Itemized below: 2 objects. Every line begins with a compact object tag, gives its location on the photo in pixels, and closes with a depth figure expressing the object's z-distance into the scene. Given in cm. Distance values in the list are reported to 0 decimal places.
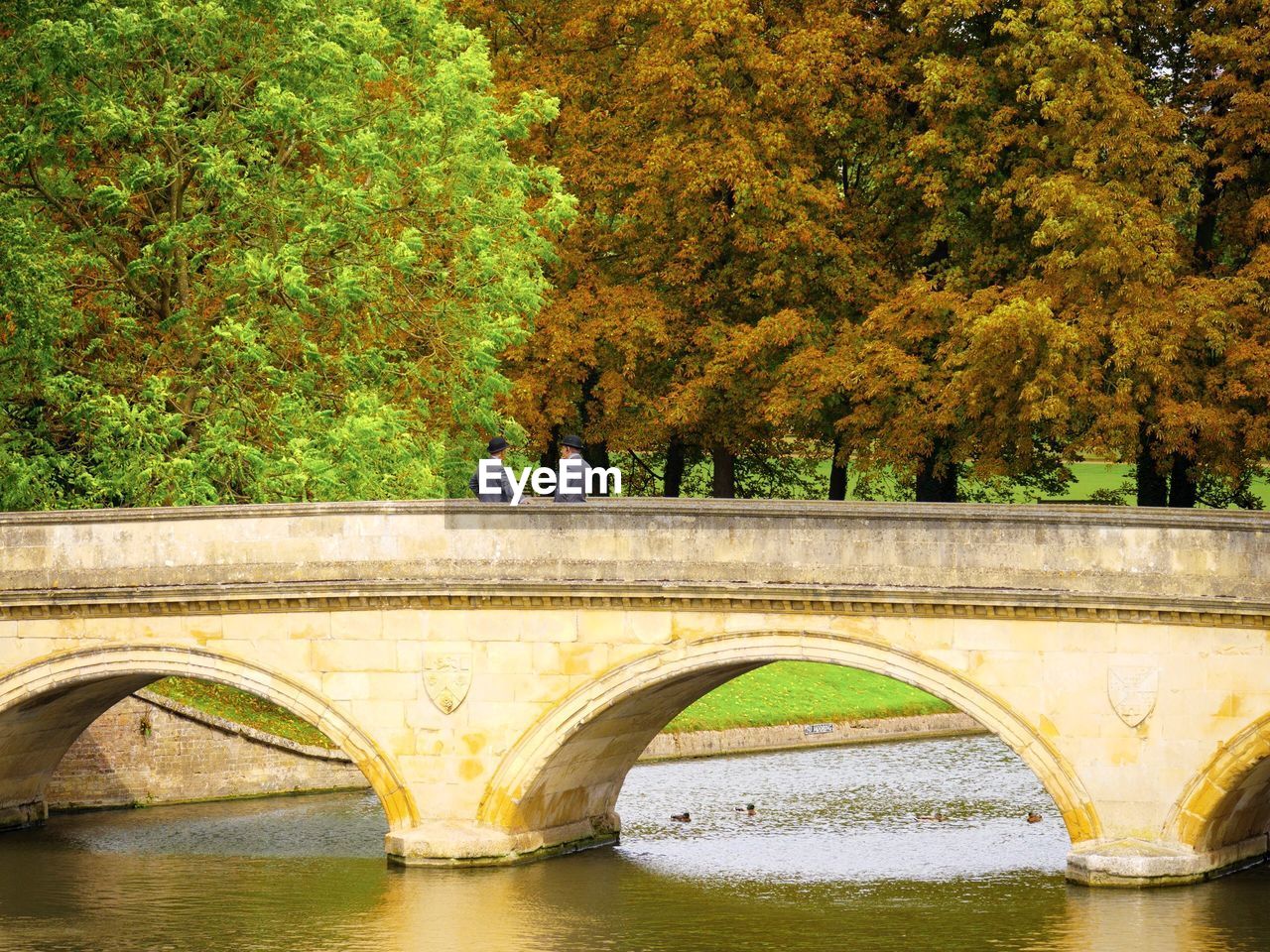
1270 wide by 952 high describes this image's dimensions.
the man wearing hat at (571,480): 2834
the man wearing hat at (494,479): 2858
